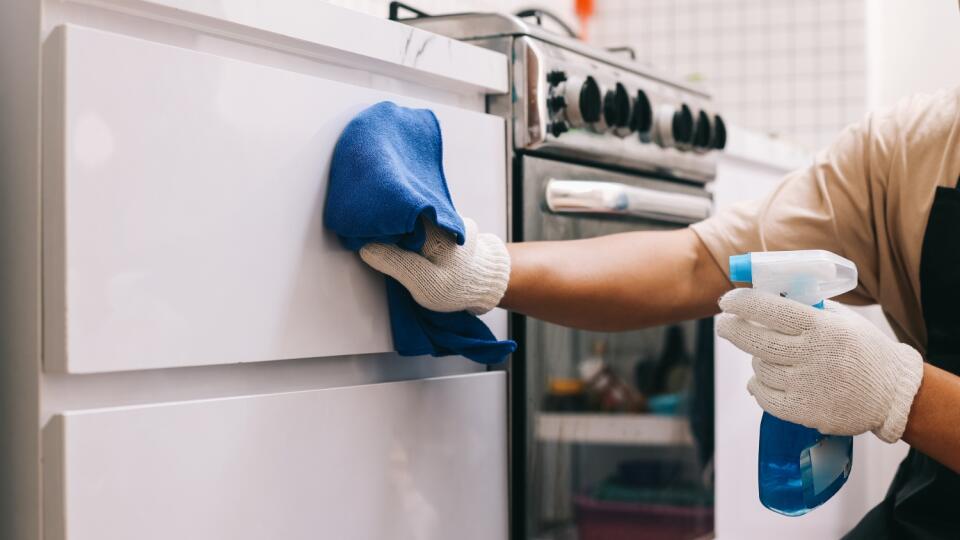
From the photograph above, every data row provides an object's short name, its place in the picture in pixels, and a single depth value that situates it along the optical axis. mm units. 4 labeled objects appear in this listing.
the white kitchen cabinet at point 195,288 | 634
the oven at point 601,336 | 1057
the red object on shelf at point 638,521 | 1256
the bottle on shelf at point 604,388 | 1314
